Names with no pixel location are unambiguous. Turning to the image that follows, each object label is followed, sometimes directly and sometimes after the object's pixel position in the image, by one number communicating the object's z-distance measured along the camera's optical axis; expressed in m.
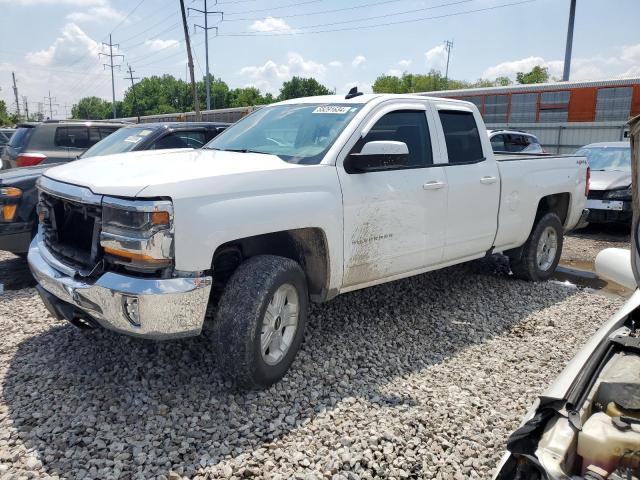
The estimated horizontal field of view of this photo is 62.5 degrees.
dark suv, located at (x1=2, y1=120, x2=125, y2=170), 8.52
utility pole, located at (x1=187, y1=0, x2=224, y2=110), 47.26
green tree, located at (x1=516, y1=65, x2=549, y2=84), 74.44
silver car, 9.15
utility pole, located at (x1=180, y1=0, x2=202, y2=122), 27.05
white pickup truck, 2.95
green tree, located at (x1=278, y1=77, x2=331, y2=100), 88.44
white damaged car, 1.74
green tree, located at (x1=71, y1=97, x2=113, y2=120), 123.56
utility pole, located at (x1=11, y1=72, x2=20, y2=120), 99.22
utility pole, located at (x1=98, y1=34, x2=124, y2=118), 76.01
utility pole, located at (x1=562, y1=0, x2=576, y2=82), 26.70
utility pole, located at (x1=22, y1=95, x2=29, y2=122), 115.34
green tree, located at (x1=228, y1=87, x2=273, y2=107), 96.38
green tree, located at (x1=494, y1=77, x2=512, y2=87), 81.74
